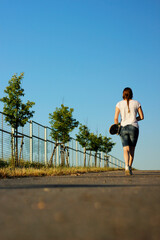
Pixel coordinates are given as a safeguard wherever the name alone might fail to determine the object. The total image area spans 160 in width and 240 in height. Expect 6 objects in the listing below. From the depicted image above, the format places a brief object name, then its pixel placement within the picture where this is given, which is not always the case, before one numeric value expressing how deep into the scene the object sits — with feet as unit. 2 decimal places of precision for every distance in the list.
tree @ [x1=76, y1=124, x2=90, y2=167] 109.50
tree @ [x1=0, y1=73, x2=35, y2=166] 54.80
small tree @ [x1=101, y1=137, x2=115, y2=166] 140.75
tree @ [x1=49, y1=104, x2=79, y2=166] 78.89
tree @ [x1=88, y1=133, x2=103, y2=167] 118.11
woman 26.71
